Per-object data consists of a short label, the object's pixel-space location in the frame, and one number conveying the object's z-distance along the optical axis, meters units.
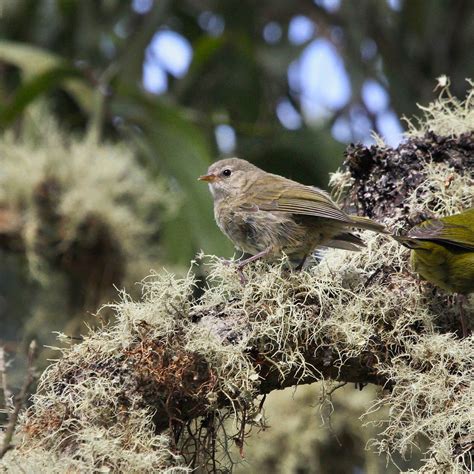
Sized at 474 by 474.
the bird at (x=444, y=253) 6.74
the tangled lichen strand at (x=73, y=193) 12.26
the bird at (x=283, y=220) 7.69
